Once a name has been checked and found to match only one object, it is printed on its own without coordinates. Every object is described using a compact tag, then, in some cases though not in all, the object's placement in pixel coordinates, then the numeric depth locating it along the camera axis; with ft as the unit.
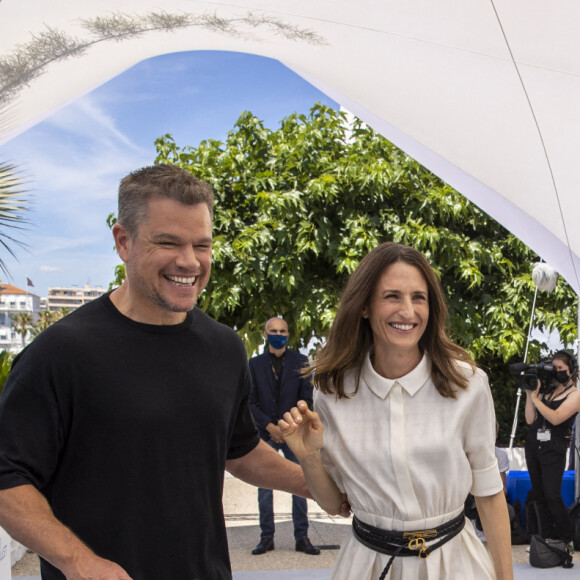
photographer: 19.67
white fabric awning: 14.46
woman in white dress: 6.25
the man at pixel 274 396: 19.83
